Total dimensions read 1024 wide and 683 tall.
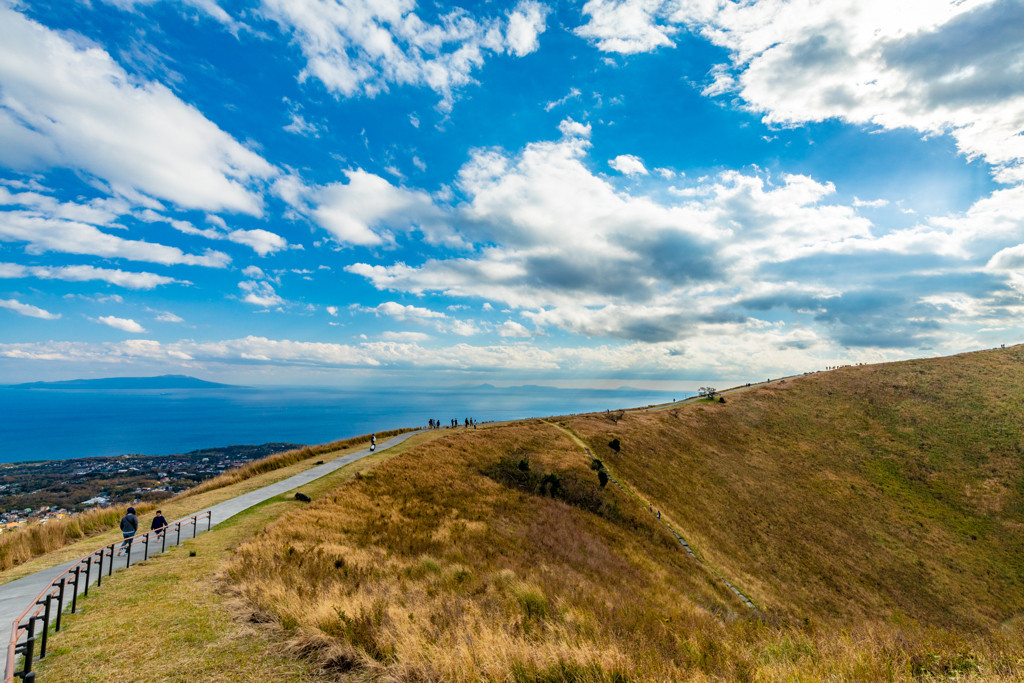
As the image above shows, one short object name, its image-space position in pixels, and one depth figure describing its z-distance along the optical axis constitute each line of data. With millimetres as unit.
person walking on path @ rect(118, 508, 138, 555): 14330
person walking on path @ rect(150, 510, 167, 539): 14902
